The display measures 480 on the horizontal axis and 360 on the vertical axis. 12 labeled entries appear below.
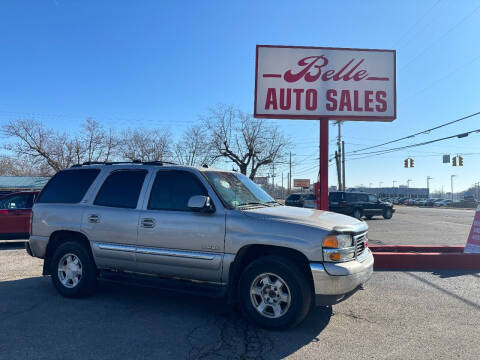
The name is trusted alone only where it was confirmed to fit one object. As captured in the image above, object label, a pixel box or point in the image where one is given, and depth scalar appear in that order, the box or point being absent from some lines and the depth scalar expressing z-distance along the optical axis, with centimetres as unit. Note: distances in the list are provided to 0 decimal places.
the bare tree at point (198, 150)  3306
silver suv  394
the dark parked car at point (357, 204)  2136
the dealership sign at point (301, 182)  6638
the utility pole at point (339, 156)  3872
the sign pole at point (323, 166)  955
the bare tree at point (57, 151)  3209
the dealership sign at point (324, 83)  982
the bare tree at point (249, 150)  3375
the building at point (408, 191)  12689
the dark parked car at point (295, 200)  2803
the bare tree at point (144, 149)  3306
